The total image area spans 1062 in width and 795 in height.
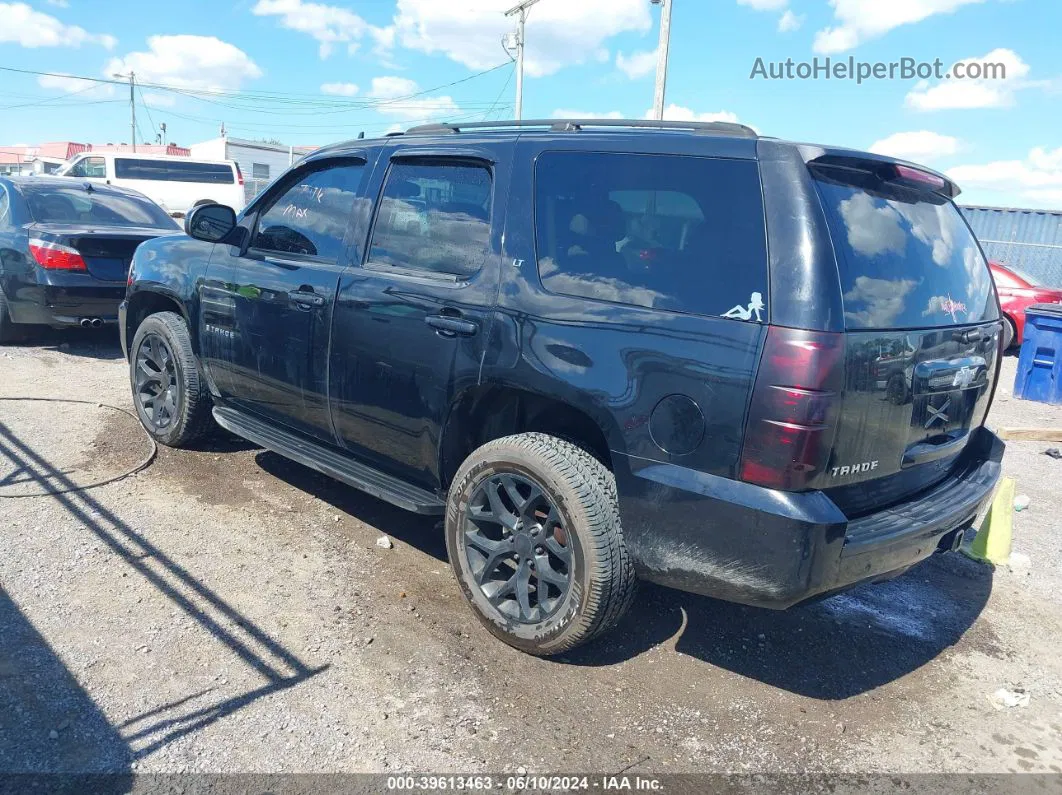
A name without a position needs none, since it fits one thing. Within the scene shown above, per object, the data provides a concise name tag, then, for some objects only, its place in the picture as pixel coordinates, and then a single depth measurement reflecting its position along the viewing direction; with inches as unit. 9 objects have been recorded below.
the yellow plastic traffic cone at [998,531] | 173.9
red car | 464.8
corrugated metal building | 769.6
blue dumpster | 347.6
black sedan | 284.7
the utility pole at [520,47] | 961.0
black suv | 100.8
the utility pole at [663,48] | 566.9
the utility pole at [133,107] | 2376.7
